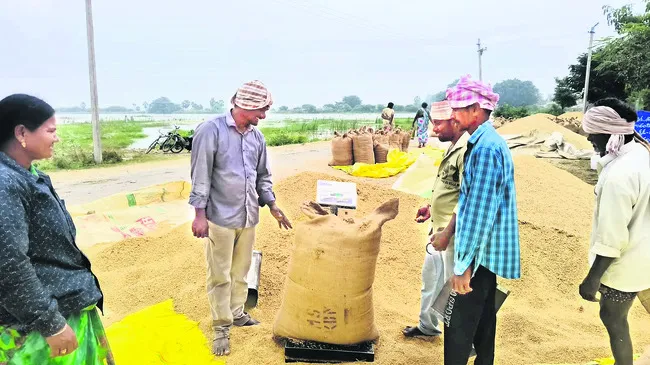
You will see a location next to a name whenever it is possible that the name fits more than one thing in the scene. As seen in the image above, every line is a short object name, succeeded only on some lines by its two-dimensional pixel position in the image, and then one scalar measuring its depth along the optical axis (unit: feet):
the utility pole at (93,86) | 38.27
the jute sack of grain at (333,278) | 7.92
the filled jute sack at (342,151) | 28.63
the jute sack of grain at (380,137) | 30.98
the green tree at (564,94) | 98.99
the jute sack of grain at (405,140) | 37.10
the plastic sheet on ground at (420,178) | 21.11
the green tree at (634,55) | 54.60
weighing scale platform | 8.15
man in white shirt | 6.61
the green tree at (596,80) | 74.54
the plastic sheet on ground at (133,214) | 15.21
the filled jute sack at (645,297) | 7.47
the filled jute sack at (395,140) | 35.50
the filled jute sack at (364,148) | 28.30
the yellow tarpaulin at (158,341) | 8.25
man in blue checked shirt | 6.24
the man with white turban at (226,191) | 8.33
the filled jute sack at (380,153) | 29.30
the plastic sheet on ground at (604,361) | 8.38
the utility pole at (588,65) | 75.38
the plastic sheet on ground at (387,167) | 25.64
